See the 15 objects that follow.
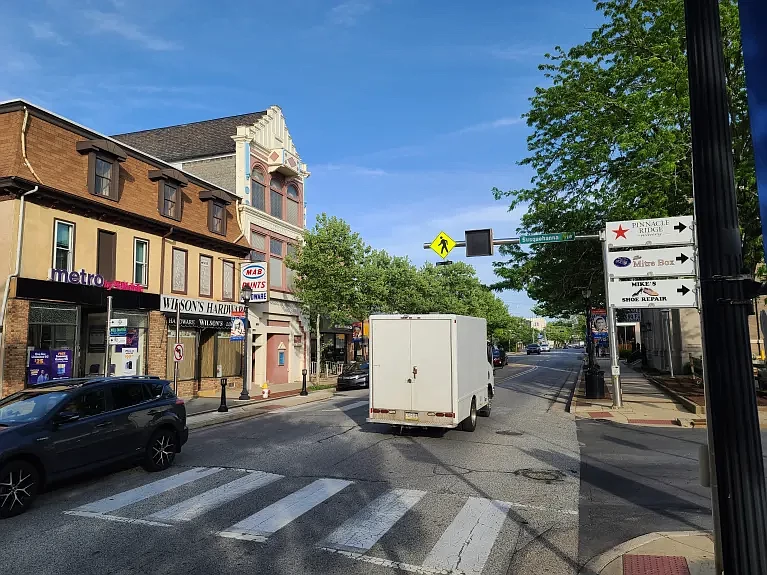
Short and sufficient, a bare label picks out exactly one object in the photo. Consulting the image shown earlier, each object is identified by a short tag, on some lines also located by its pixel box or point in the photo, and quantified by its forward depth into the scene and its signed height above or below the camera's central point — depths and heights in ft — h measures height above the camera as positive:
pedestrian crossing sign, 56.95 +9.19
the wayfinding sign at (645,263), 51.43 +6.35
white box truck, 40.73 -2.80
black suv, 23.61 -4.49
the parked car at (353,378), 90.68 -7.23
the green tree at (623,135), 53.21 +20.79
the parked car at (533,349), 298.88 -9.96
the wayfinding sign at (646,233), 50.75 +9.09
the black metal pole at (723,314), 11.76 +0.28
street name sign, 56.75 +9.69
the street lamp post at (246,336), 72.33 +0.08
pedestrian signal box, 57.21 +9.39
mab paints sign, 76.69 +7.87
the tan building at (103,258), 55.57 +10.00
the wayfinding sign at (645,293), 50.57 +3.43
